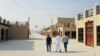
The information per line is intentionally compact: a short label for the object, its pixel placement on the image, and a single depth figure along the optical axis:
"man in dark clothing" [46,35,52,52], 6.89
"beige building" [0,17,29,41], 17.76
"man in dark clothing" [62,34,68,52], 6.97
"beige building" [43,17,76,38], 21.76
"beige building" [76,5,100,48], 8.71
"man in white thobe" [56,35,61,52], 6.85
